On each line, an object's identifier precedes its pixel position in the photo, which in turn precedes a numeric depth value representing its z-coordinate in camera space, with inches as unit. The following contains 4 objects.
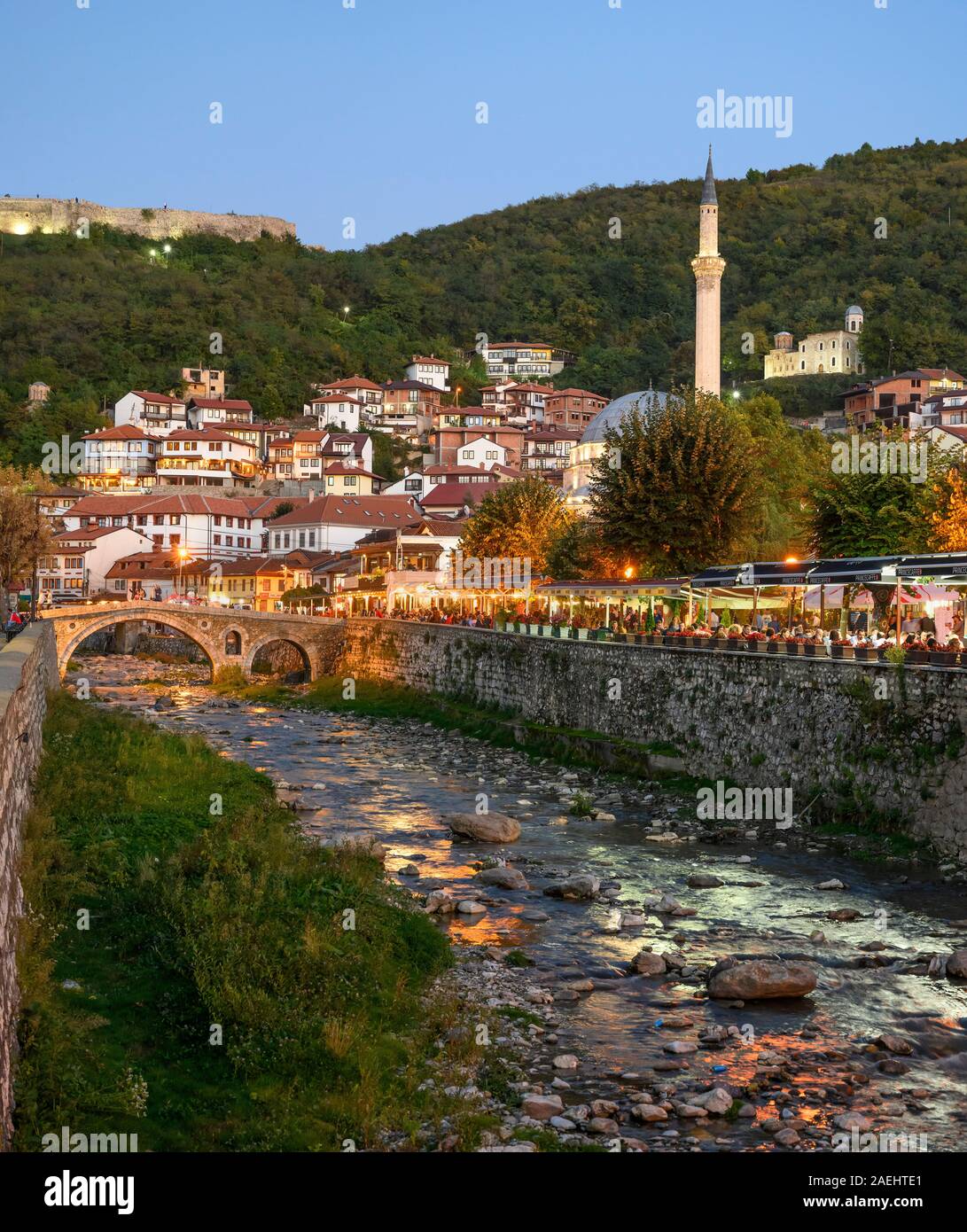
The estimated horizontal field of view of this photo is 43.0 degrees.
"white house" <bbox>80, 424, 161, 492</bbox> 4845.0
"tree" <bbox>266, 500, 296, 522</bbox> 4409.5
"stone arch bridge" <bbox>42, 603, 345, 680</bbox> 2810.0
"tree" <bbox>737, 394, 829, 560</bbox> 2237.9
